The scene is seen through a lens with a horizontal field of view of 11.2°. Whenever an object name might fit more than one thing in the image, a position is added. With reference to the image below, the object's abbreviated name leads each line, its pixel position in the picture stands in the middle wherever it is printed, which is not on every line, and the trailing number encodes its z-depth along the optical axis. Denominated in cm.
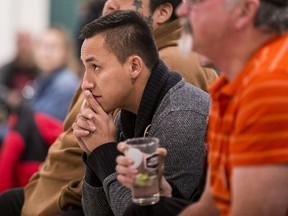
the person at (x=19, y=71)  1272
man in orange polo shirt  321
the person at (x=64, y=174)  511
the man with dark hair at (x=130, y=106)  431
